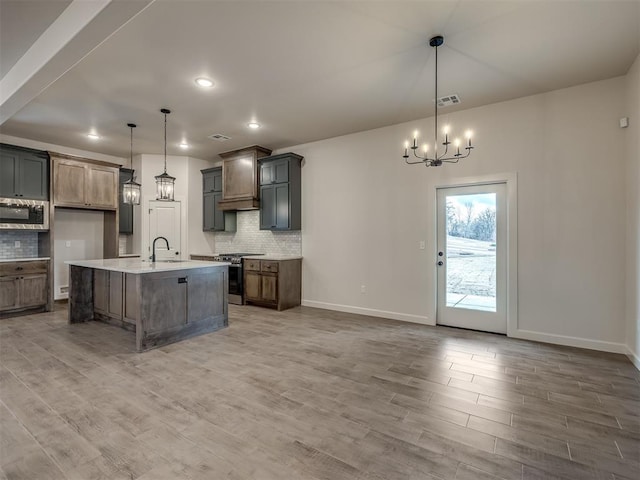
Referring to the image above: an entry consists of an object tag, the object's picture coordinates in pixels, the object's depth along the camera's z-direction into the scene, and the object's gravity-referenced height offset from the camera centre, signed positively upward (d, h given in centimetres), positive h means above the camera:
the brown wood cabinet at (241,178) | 604 +121
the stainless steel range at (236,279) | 598 -80
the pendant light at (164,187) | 413 +69
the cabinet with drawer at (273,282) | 551 -81
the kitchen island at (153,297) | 355 -77
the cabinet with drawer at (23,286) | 487 -77
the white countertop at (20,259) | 489 -33
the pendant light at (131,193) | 423 +63
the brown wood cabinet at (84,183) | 554 +105
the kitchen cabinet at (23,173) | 495 +109
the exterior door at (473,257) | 414 -26
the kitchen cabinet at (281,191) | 575 +89
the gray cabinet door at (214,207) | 680 +70
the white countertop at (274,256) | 566 -35
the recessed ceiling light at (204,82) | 343 +176
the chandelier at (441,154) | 427 +121
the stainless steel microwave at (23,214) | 493 +41
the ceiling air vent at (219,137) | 542 +181
